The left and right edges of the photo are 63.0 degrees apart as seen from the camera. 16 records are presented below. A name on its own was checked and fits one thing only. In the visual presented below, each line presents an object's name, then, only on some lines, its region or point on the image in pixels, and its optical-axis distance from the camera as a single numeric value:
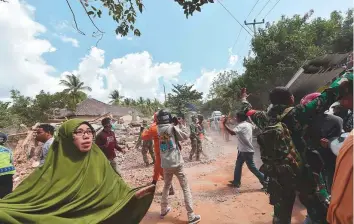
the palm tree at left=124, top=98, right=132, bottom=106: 59.94
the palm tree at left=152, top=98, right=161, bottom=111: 51.36
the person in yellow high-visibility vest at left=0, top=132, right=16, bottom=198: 4.07
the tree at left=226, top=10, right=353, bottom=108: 17.25
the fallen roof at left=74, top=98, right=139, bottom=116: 39.20
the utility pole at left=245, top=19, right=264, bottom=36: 20.29
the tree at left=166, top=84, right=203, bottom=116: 26.72
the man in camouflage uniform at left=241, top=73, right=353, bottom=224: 2.34
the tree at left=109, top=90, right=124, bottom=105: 59.38
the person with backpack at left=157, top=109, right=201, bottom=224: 4.00
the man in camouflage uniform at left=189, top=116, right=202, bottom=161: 9.48
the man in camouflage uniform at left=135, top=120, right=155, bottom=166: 9.39
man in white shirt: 5.13
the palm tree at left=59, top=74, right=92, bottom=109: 45.06
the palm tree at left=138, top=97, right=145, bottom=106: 59.29
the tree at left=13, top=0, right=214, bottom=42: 2.96
